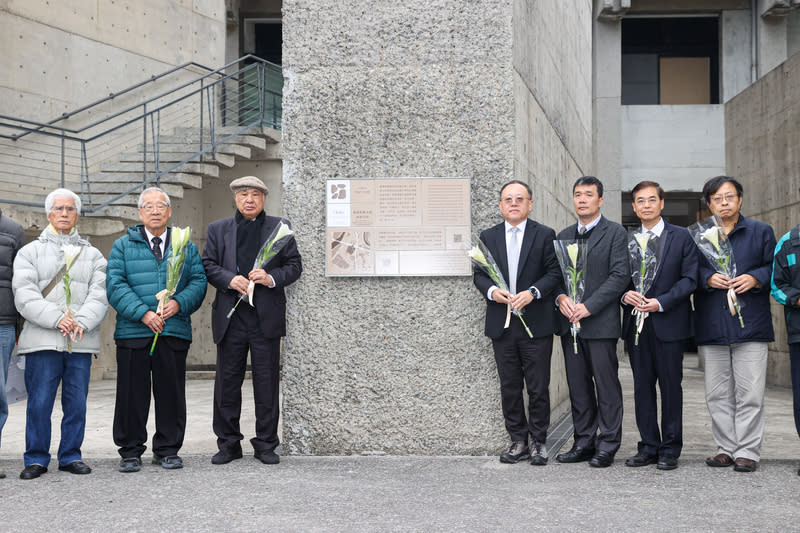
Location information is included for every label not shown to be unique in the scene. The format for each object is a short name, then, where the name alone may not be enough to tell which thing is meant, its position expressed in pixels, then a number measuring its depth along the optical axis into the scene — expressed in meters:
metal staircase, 10.69
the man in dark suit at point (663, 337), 4.96
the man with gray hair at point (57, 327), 4.96
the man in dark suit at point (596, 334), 5.06
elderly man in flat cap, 5.25
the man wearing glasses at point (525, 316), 5.15
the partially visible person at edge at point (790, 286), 4.78
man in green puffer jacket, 5.07
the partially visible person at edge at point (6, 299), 5.05
